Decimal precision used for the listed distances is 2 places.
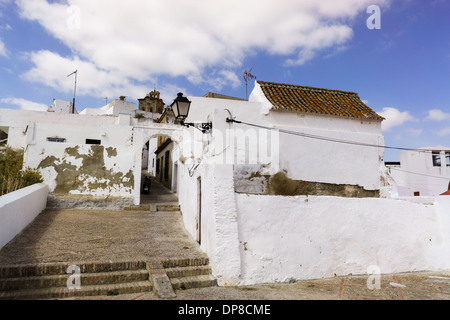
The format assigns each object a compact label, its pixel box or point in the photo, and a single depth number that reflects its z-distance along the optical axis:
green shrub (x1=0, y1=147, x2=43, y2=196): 8.74
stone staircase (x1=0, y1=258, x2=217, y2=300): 4.34
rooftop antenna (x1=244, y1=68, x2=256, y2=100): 15.22
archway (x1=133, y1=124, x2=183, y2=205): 11.64
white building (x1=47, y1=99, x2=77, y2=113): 25.88
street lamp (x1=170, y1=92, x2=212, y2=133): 6.97
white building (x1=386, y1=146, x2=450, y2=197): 18.25
